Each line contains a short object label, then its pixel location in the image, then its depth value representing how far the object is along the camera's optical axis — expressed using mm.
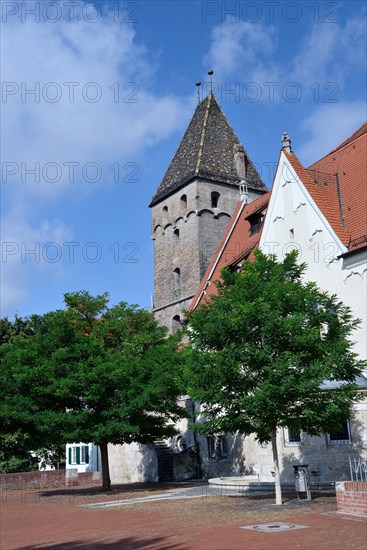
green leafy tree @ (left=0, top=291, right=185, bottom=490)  24172
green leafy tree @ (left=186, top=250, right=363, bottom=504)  16344
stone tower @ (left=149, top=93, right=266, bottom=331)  42406
